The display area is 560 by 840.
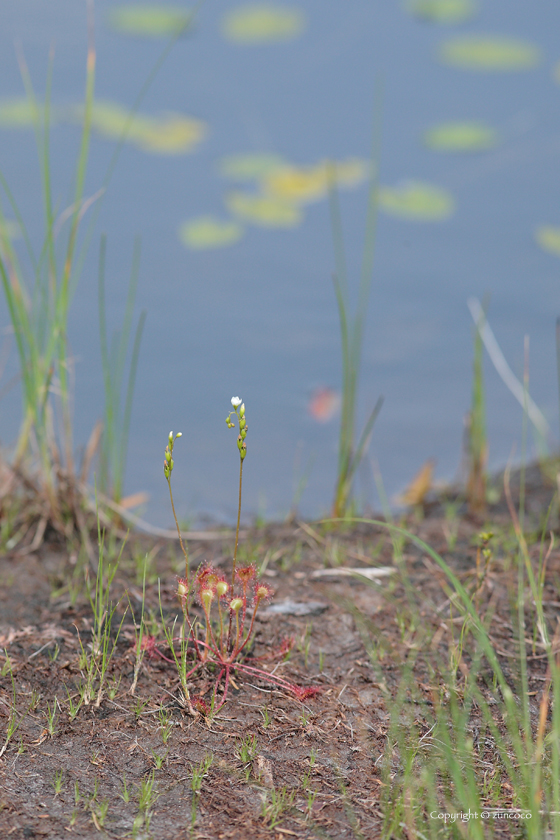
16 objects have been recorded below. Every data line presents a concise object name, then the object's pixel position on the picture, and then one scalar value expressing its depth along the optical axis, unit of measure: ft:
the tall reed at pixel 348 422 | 12.53
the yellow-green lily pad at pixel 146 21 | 26.11
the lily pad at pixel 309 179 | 22.97
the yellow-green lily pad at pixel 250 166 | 24.31
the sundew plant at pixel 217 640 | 7.91
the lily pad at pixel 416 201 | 22.25
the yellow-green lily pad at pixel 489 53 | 25.72
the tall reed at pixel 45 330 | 11.43
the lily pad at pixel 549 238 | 21.09
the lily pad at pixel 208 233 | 21.56
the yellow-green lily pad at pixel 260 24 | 26.16
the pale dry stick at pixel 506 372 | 16.72
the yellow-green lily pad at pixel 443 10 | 27.35
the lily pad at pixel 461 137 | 24.23
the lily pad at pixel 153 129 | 24.07
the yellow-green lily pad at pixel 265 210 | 22.13
